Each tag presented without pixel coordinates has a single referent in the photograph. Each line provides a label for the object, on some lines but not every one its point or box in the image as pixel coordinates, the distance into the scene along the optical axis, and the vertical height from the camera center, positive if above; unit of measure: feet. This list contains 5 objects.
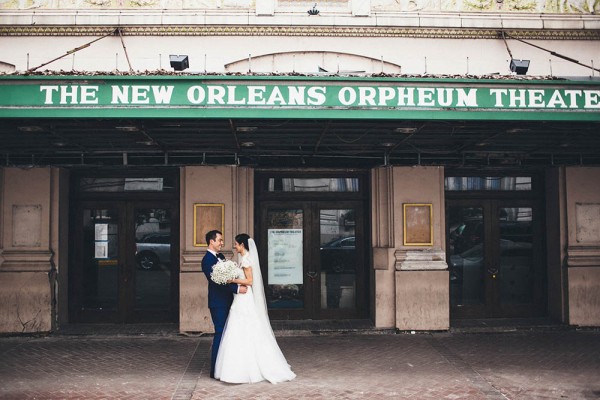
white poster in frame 37.73 -1.98
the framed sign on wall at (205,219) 35.29 +0.54
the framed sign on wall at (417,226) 36.11 +0.04
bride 25.22 -4.93
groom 25.84 -3.05
